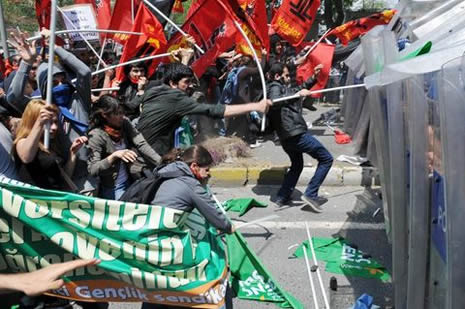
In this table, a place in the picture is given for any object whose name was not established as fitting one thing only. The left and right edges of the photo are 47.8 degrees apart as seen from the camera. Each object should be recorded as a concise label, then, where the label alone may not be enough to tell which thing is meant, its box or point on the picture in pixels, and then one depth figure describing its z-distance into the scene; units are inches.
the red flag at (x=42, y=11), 315.6
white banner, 325.7
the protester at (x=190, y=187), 126.7
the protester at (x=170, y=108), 175.3
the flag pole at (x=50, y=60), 133.0
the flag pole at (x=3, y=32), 343.3
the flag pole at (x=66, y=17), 321.7
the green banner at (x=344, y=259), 171.0
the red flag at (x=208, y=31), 246.4
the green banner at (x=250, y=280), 150.6
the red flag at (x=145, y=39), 259.1
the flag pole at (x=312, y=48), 310.9
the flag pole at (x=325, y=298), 142.6
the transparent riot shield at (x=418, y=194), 105.7
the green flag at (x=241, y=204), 238.8
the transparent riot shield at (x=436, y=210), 96.3
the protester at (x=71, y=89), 165.8
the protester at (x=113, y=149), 160.4
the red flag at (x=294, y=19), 280.8
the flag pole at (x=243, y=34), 198.7
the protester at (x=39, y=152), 126.5
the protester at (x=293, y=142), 235.1
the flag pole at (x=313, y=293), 144.3
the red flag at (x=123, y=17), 295.7
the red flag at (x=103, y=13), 355.3
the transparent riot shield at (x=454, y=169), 85.1
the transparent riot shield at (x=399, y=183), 124.5
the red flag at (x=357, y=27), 303.8
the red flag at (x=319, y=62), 313.9
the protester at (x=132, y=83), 273.7
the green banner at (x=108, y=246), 107.8
